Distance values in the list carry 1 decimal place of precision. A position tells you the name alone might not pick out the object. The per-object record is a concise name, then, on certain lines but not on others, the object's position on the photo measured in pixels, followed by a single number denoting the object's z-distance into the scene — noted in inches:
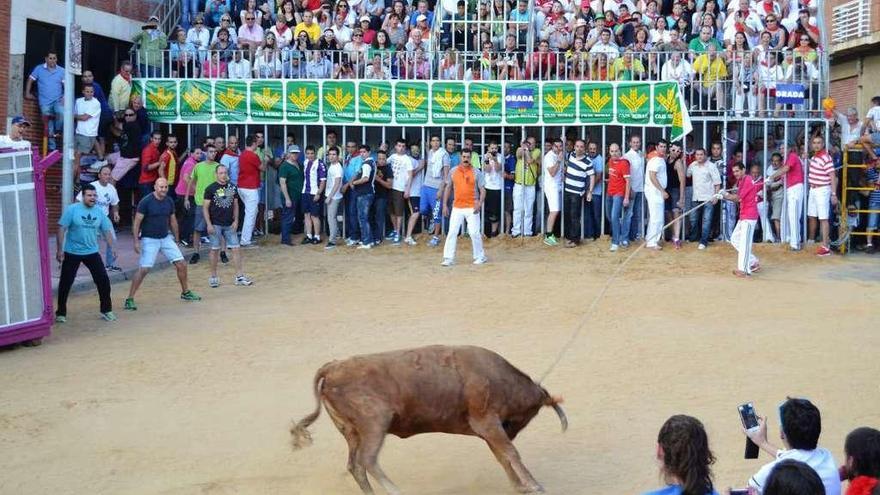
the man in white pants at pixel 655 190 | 784.3
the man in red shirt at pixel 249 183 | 825.5
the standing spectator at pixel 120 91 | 853.2
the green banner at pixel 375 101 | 848.3
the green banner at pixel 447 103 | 838.5
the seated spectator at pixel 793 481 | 176.2
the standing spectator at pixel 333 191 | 830.5
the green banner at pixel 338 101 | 851.4
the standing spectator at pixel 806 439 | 222.1
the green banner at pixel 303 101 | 853.2
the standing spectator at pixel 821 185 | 762.8
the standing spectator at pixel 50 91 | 808.3
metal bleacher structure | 812.0
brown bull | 313.1
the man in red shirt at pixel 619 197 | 795.4
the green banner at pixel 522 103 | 830.5
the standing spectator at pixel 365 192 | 825.5
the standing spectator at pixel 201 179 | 782.1
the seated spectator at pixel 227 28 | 896.1
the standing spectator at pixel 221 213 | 665.0
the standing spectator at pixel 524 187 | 821.9
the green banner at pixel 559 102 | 826.8
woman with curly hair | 210.2
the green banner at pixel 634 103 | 819.4
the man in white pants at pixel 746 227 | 684.7
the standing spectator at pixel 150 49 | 880.3
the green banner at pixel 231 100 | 855.7
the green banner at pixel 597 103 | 823.7
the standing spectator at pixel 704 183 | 786.2
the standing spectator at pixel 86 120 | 809.5
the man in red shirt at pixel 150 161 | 821.9
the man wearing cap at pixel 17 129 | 559.7
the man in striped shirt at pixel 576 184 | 808.3
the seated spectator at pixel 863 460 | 211.5
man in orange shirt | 744.3
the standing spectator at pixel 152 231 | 610.2
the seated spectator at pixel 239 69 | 866.8
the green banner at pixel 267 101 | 854.5
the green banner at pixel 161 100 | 860.6
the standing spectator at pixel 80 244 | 566.9
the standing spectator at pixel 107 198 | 670.5
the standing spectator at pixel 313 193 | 836.0
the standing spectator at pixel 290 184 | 847.7
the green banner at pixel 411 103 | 844.0
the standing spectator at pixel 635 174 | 805.2
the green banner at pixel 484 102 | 834.2
